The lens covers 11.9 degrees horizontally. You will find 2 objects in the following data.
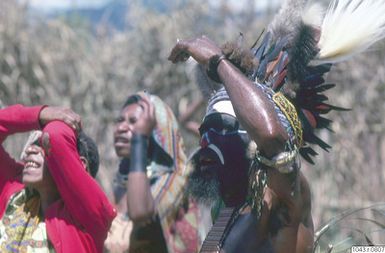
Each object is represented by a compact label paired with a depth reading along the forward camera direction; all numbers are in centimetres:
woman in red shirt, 807
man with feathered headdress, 653
